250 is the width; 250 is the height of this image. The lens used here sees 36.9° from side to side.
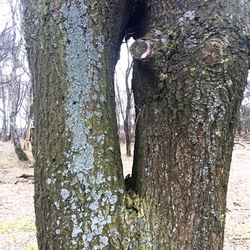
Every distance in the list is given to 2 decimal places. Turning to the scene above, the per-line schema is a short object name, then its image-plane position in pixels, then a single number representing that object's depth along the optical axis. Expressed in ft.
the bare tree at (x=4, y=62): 56.39
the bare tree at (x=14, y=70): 51.49
